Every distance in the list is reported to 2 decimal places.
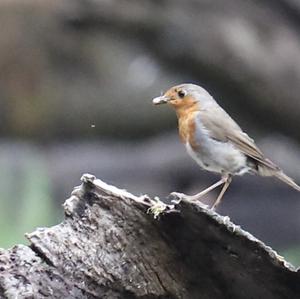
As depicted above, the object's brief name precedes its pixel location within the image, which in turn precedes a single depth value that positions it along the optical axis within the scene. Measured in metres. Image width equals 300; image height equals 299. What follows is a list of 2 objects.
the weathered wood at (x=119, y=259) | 4.58
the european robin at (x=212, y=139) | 5.59
